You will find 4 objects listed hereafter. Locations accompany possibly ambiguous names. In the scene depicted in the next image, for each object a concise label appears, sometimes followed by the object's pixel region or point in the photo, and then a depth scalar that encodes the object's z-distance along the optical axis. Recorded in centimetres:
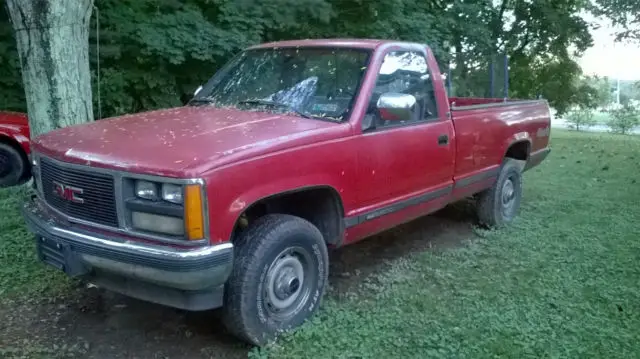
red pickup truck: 315
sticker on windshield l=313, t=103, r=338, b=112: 424
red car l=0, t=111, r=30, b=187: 736
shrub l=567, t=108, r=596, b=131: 2120
